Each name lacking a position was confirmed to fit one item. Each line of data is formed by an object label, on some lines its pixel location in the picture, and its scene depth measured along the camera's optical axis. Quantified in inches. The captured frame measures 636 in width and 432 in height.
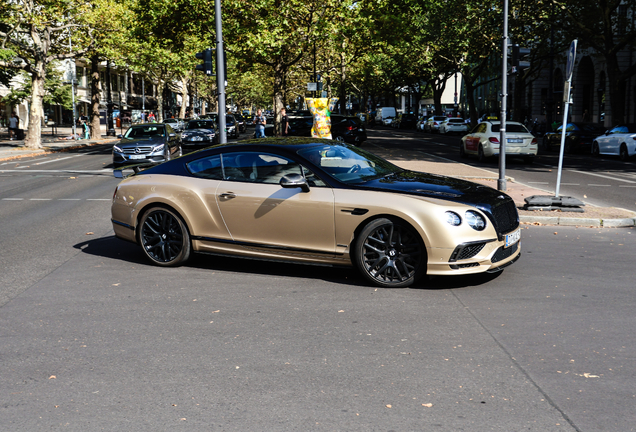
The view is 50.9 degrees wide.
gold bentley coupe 248.4
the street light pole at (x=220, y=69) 660.1
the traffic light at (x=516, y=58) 666.8
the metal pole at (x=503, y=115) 559.2
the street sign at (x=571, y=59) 445.7
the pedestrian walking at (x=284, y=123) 1034.7
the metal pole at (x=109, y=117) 2035.8
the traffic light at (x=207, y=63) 697.0
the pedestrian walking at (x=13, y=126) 1641.2
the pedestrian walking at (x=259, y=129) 1077.8
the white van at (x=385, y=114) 3142.2
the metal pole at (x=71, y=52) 1397.6
